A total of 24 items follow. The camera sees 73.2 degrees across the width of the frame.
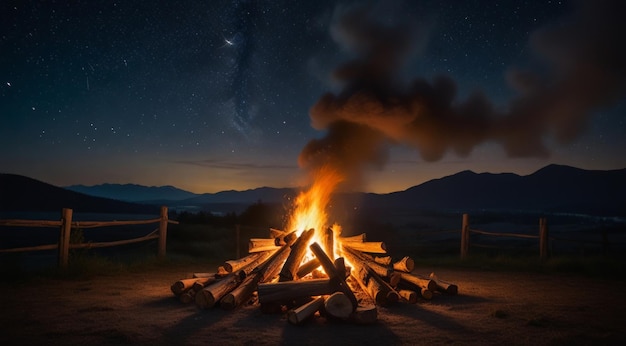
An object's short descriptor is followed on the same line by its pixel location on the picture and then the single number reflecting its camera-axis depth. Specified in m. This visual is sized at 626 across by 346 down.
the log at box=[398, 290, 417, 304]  7.31
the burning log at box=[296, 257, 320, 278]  8.30
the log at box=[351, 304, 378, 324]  5.90
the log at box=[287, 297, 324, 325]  5.74
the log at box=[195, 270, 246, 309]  6.79
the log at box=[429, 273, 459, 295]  8.13
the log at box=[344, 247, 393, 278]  7.97
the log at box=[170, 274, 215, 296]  7.40
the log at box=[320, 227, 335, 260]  9.67
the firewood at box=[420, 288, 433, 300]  7.60
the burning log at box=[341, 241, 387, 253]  10.04
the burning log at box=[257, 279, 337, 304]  6.39
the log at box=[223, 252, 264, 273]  8.61
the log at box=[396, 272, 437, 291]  7.68
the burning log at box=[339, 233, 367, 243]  10.75
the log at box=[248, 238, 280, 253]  9.81
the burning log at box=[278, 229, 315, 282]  7.26
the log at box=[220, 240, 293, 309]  6.73
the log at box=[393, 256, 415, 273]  8.55
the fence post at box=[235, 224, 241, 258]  14.92
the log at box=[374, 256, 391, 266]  9.30
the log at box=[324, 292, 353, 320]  5.91
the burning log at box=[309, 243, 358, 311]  6.31
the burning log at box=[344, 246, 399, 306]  7.03
